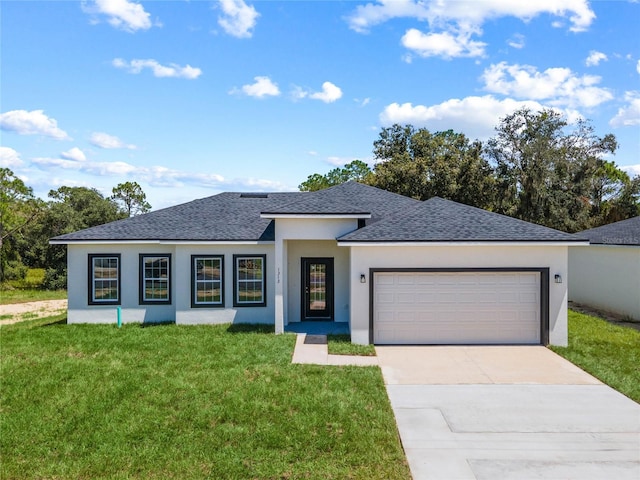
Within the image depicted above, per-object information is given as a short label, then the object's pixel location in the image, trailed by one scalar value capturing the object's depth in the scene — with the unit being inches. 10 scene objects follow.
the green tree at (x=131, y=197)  1961.1
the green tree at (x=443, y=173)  1143.6
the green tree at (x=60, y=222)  1246.9
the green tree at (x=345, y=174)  2155.5
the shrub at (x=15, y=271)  1256.8
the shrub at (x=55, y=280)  1179.9
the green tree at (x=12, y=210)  1252.5
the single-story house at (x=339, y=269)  437.1
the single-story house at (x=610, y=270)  582.9
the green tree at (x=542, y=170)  1201.4
